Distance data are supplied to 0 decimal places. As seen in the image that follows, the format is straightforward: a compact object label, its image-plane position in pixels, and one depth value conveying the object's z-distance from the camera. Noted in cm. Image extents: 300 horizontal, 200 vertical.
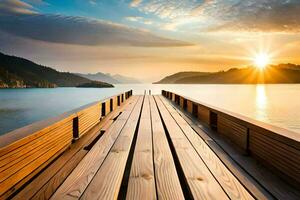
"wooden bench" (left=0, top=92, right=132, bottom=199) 221
